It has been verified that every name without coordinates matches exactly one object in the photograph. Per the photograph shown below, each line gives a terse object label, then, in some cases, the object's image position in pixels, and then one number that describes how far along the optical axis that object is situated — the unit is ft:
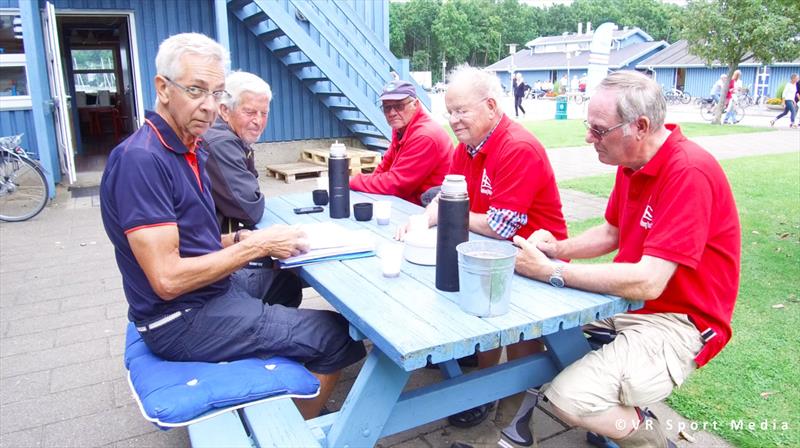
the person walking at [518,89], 72.70
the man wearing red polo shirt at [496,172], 8.38
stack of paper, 7.61
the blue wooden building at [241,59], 24.49
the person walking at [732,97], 60.08
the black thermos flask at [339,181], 9.72
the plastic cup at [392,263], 6.86
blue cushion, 5.87
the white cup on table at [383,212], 9.55
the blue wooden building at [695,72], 115.52
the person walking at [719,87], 59.77
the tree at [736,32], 55.72
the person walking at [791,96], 57.88
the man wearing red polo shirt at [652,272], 6.21
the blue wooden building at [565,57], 169.37
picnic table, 5.40
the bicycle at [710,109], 64.77
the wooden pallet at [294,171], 28.30
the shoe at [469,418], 8.64
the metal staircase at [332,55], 25.35
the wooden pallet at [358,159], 28.37
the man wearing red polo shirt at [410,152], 12.19
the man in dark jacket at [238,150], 9.55
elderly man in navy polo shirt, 6.09
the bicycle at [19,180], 21.59
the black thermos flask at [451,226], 5.98
